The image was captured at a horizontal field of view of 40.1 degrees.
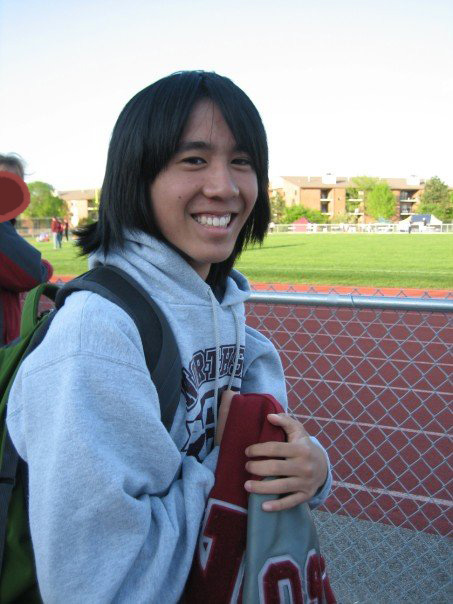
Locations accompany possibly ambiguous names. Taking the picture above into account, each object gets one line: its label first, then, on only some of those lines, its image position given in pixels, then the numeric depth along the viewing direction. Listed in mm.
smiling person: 847
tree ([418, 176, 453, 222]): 81938
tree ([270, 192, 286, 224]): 82375
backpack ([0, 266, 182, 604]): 954
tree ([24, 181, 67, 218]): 80750
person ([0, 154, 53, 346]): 2357
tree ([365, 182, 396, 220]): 87062
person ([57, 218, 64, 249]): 28705
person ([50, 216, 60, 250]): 28556
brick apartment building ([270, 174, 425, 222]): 91500
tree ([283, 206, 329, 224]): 83562
